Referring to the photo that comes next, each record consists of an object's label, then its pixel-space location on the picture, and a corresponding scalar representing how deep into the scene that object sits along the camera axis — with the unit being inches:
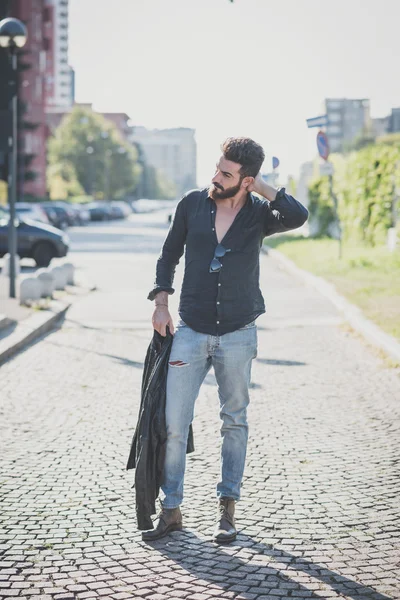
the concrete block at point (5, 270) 777.7
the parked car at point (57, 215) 1969.7
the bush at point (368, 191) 1003.9
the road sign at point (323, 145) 874.1
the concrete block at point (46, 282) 602.5
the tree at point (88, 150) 3986.2
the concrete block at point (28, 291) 557.6
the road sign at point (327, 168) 867.4
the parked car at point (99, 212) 2819.9
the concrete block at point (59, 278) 670.5
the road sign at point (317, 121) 930.1
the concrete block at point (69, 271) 702.2
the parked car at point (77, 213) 2187.5
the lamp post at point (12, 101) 579.8
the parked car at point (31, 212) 1453.0
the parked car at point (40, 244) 965.2
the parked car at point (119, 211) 3125.0
